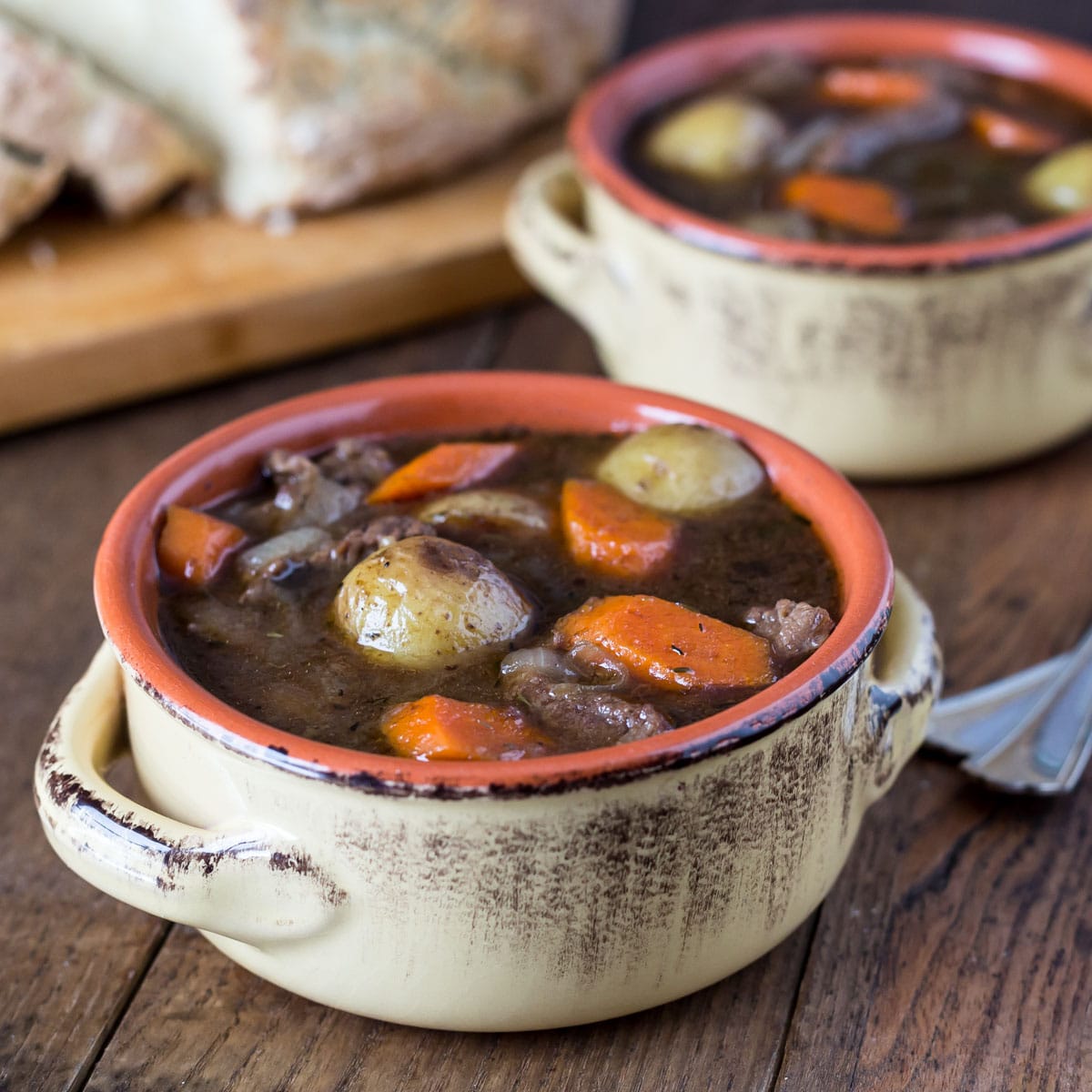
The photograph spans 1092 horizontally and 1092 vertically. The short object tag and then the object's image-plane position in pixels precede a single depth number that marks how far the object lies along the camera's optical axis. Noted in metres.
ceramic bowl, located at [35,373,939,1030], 1.06
